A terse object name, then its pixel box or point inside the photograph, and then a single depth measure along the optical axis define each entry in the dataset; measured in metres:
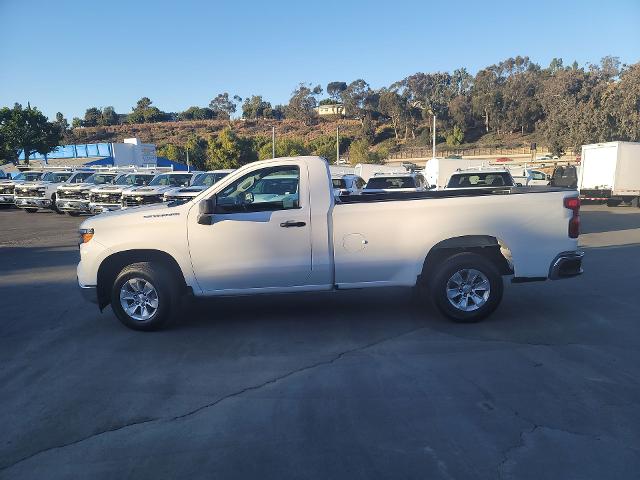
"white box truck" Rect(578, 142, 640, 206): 25.12
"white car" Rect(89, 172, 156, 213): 21.03
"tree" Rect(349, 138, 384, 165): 62.59
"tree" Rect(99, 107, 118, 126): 124.12
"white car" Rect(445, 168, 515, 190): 15.24
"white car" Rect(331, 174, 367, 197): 16.77
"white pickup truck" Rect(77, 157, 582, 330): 6.70
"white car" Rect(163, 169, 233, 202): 17.38
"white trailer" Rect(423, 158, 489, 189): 29.17
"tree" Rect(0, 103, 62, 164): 49.03
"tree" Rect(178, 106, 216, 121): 137.25
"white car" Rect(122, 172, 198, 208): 19.61
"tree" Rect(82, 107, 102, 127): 125.75
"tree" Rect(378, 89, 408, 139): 94.81
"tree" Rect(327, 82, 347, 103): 132.32
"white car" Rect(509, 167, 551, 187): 25.27
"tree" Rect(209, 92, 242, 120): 138.38
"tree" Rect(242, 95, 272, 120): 130.88
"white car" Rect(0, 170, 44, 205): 27.47
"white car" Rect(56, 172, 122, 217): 22.86
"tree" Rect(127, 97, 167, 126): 126.56
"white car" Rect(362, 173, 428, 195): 16.73
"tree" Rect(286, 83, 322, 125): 115.25
